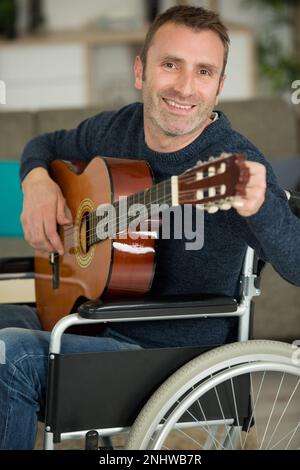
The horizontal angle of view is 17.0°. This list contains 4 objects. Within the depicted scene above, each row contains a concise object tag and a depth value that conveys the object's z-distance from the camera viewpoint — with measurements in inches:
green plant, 294.3
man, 82.5
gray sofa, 170.2
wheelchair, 81.3
